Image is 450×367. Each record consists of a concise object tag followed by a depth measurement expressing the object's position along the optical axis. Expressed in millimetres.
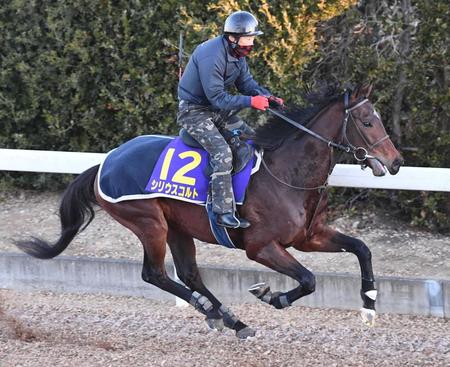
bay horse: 10955
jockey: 11002
